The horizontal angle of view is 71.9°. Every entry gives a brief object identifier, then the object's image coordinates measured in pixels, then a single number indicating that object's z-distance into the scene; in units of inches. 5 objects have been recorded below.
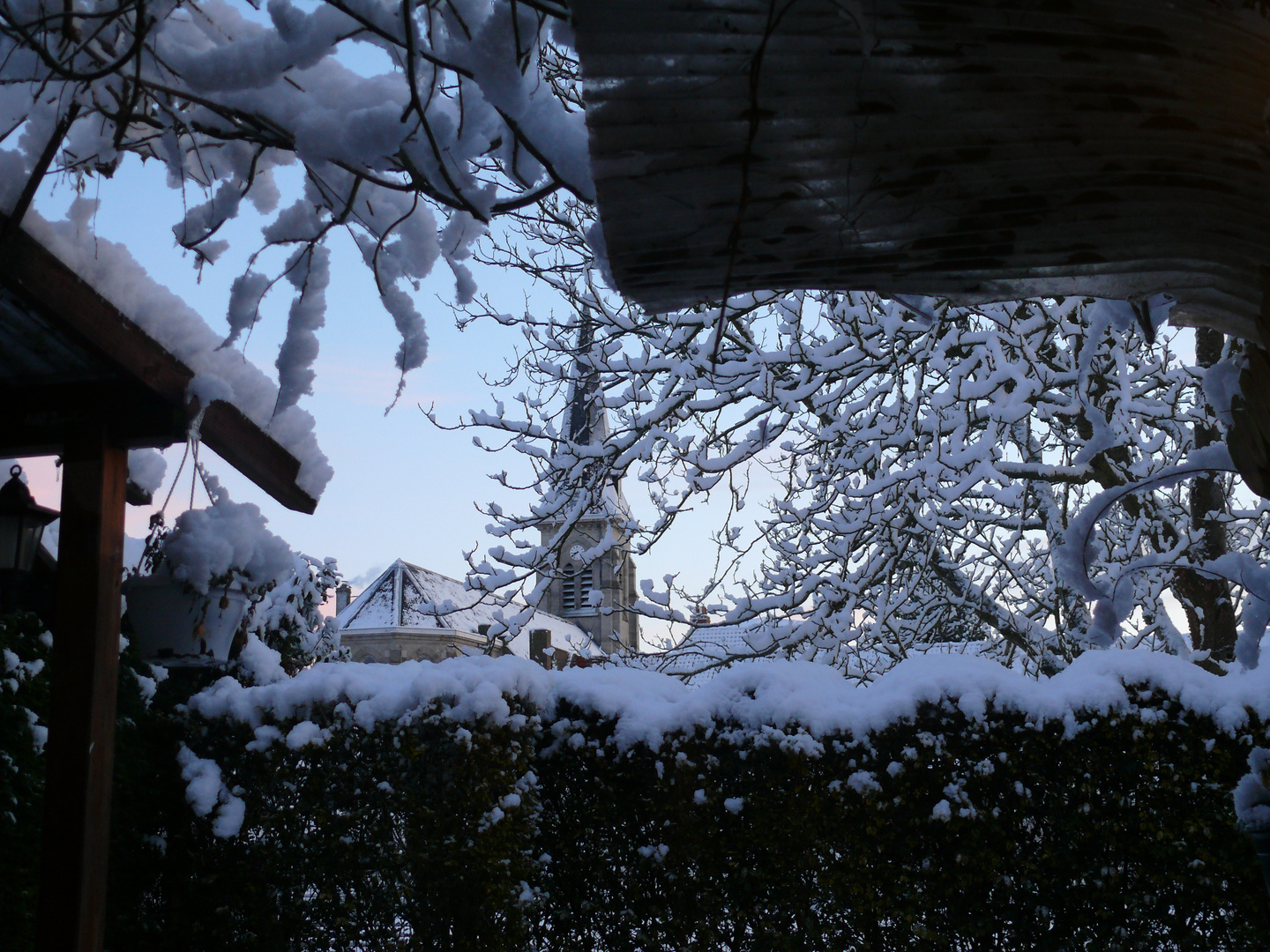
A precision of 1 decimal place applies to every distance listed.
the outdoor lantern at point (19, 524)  129.3
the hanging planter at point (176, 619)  139.2
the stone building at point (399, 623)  1153.4
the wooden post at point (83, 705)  116.0
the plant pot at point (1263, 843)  64.6
